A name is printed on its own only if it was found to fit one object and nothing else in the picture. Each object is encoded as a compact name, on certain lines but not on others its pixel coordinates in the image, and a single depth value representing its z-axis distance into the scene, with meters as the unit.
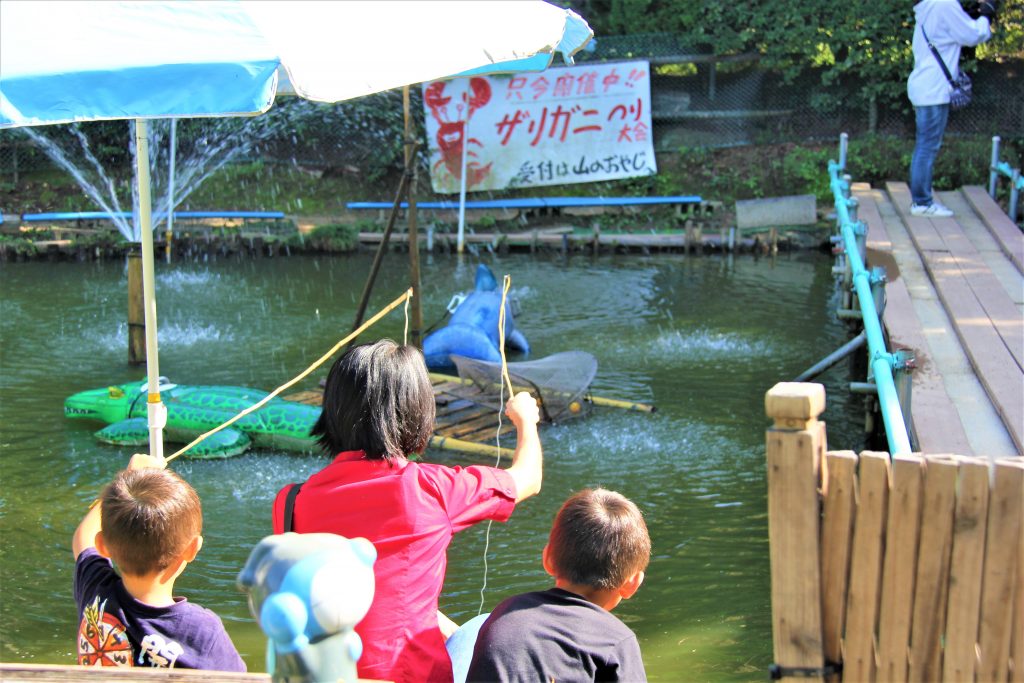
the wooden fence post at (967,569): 2.48
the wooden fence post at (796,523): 2.49
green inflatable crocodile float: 7.62
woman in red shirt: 2.68
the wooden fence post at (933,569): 2.51
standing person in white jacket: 9.15
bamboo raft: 7.54
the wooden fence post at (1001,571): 2.46
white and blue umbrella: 3.27
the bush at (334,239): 16.56
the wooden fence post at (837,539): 2.58
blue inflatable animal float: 9.09
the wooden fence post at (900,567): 2.53
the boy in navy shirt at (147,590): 2.61
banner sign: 18.44
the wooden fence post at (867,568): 2.56
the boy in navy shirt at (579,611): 2.46
